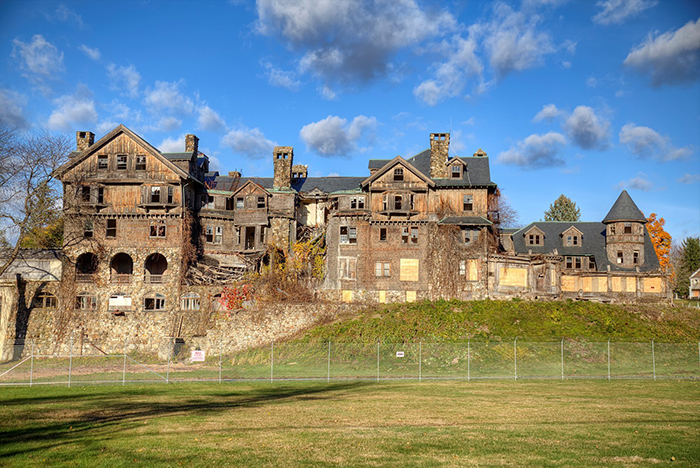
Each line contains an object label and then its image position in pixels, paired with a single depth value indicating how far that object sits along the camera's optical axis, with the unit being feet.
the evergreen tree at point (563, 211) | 299.38
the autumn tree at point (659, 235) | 239.30
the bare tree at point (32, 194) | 139.95
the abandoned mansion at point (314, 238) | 161.07
